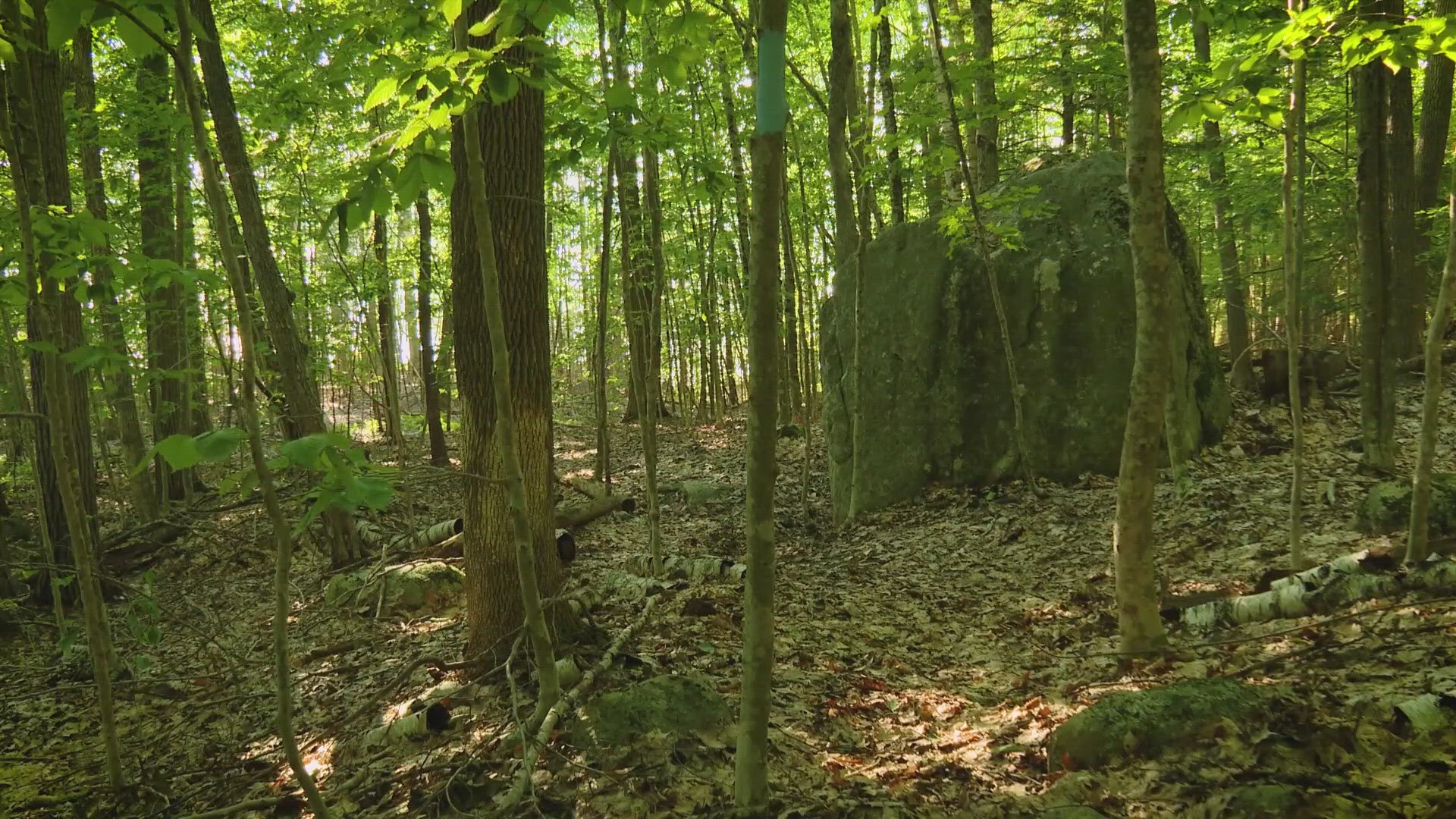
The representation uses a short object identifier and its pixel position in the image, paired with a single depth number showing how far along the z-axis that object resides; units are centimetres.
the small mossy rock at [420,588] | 648
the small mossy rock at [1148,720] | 300
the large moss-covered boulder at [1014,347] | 848
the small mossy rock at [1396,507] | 467
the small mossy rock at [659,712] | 357
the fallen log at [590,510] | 920
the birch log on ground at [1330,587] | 391
